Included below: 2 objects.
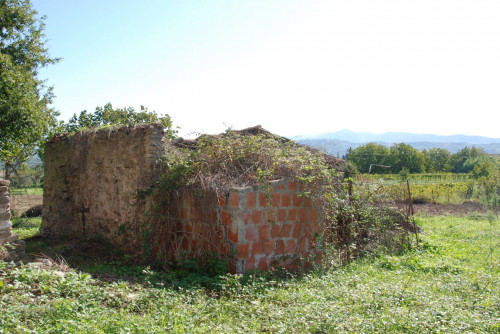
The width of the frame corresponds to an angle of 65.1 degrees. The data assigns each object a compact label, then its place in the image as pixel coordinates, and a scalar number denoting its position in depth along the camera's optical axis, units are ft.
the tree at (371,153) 106.91
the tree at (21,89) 36.83
